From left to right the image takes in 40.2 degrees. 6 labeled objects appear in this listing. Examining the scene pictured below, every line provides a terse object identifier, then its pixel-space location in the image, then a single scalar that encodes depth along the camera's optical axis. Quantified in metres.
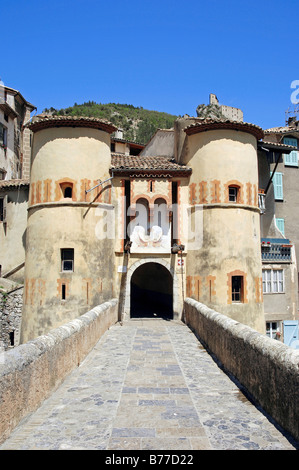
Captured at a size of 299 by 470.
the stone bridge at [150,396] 5.15
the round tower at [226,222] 19.00
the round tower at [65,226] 18.70
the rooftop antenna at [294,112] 32.66
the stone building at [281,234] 22.89
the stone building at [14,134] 31.98
